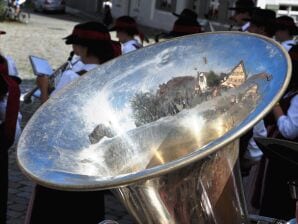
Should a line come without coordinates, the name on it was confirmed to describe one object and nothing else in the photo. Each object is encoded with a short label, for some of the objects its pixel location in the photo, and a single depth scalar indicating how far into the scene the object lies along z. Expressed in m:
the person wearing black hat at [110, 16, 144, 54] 5.58
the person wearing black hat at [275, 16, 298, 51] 5.32
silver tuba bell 1.79
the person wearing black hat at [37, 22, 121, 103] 3.48
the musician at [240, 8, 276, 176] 3.29
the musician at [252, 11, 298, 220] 3.17
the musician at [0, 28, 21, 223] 3.09
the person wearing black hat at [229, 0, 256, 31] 5.75
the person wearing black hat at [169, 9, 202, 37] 4.61
